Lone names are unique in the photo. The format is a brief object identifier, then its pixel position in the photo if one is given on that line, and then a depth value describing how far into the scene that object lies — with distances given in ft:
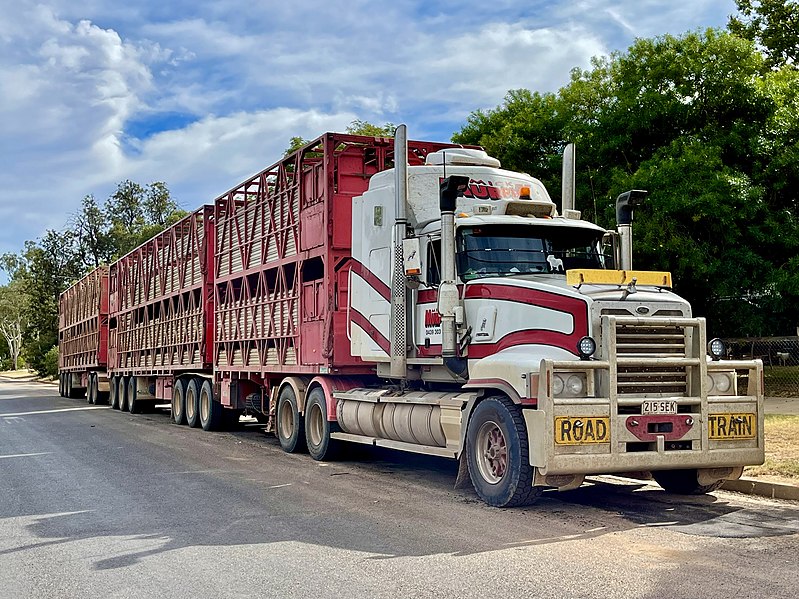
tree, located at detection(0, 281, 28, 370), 314.55
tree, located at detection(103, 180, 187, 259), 225.15
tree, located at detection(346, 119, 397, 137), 108.78
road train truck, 27.66
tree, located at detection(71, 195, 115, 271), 226.99
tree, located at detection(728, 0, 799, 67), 90.79
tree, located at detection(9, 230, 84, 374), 215.92
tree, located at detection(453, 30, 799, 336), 62.75
